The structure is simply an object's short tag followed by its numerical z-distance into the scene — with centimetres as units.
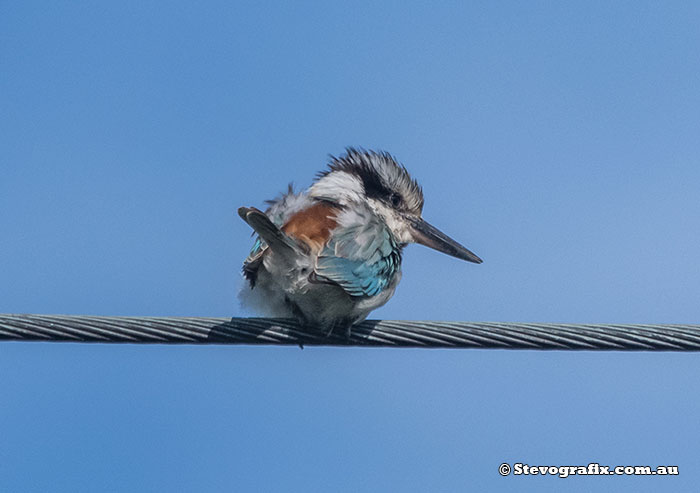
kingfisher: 771
